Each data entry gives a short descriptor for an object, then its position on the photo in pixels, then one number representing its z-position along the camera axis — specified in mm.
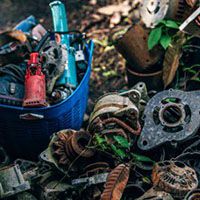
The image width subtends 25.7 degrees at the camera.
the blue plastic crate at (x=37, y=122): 2896
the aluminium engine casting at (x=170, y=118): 2752
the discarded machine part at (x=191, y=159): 2697
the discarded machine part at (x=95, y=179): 2518
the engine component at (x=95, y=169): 2639
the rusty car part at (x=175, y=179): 2418
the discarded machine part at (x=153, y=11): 3275
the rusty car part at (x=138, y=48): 3396
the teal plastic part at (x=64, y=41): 3088
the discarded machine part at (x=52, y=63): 3014
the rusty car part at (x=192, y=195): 2361
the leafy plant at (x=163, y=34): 3299
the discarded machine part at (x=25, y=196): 2653
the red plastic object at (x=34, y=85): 2834
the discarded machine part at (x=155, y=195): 2420
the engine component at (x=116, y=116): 2723
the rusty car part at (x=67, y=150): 2682
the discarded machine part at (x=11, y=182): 2574
